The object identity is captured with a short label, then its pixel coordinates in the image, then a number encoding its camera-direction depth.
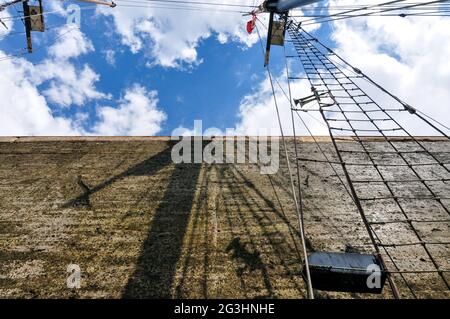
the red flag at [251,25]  10.97
